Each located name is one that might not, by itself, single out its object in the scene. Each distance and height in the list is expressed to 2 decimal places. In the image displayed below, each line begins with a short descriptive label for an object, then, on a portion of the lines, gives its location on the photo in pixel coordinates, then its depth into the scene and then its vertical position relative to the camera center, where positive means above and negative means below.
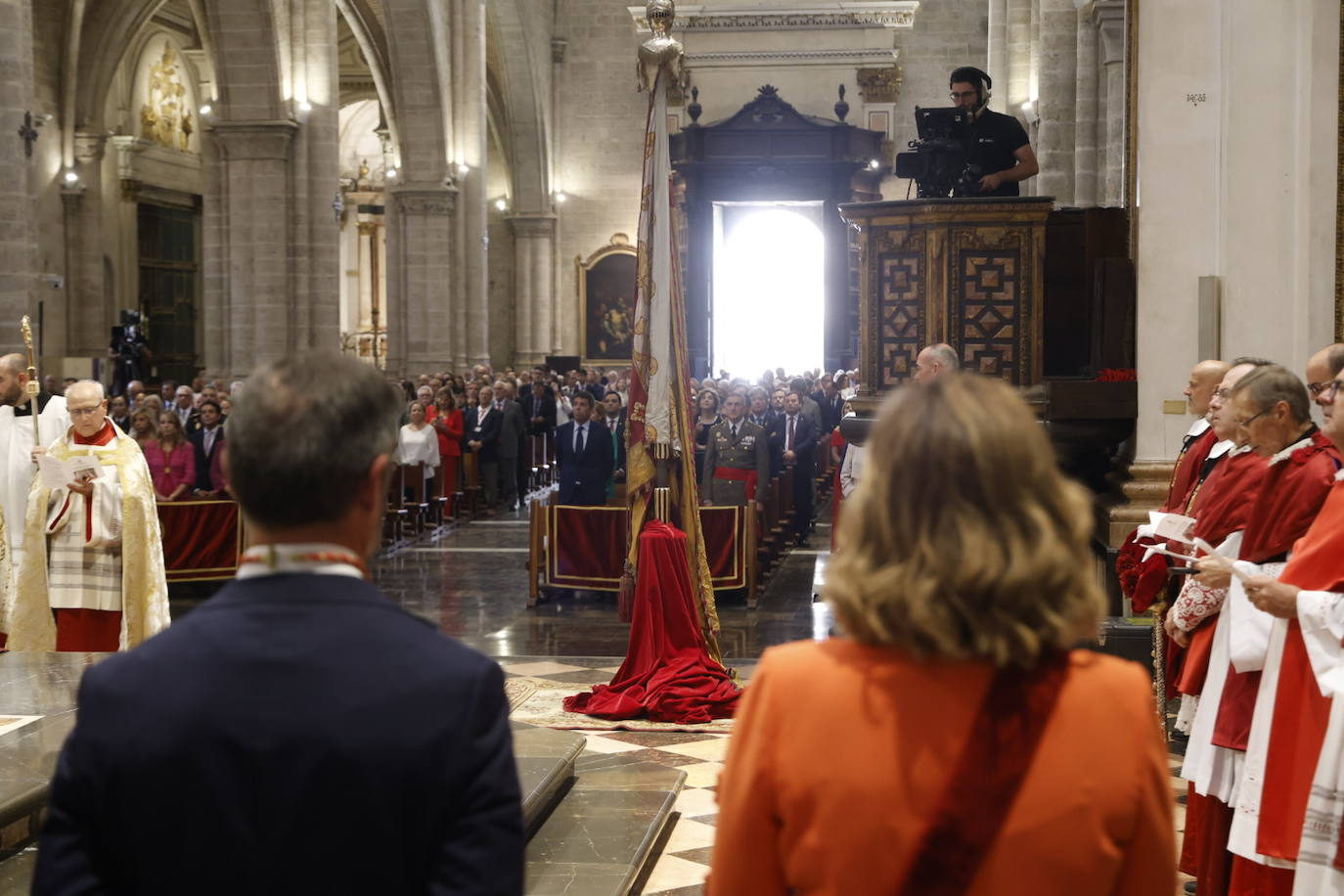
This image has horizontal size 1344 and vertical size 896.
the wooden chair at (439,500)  15.82 -1.12
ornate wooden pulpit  7.70 +0.54
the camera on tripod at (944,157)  7.93 +1.23
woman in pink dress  11.34 -0.54
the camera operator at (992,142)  7.89 +1.31
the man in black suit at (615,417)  14.67 -0.24
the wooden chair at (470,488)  16.98 -1.06
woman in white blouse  15.09 -0.47
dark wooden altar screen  26.58 +3.90
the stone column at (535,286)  31.52 +2.24
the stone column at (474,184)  24.48 +3.42
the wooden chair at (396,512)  14.26 -1.11
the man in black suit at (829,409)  18.95 -0.21
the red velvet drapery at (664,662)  7.61 -1.40
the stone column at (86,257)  26.25 +2.39
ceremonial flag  7.81 +0.15
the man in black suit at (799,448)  14.71 -0.55
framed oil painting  31.53 +1.91
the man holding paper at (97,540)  6.88 -0.67
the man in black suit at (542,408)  19.95 -0.20
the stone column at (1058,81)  14.06 +2.88
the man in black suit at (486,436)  17.27 -0.50
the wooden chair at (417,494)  14.87 -0.99
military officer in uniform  12.61 -0.56
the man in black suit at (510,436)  17.55 -0.50
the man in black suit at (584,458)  12.98 -0.56
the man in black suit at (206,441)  11.95 -0.38
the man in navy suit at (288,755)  1.69 -0.40
